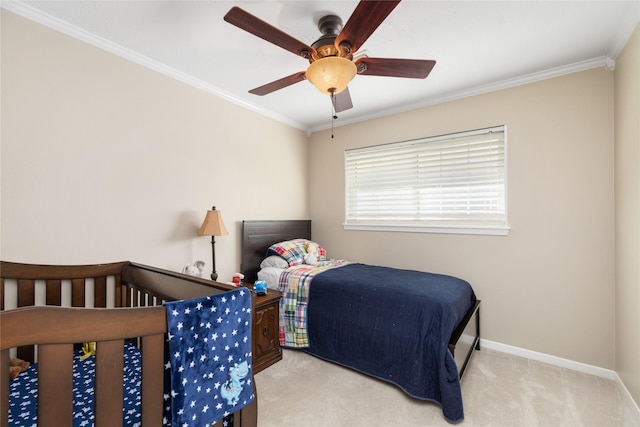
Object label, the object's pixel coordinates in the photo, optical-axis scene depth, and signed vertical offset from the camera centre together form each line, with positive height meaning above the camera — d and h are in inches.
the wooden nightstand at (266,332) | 89.7 -38.1
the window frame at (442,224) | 103.2 -3.7
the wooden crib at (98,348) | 28.4 -14.9
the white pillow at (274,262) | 118.3 -19.4
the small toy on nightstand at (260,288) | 95.3 -24.5
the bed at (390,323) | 73.4 -32.2
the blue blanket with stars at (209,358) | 36.9 -19.7
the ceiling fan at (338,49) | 50.4 +35.1
